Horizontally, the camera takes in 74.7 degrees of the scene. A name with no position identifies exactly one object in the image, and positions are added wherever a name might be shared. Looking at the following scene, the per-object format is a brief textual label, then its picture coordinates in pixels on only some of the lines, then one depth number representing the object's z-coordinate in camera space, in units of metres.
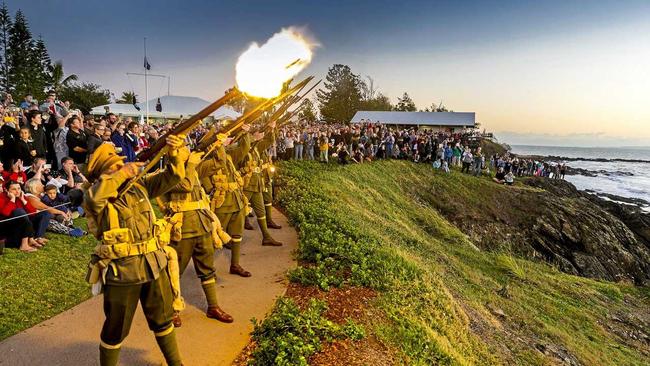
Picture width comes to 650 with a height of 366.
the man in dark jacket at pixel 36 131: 11.34
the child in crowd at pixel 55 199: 9.83
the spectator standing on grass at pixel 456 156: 35.55
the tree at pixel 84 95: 61.82
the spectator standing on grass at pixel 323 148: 25.39
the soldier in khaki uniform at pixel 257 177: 9.74
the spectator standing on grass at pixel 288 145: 23.56
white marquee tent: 34.84
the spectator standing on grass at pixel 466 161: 35.00
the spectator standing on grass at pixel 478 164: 35.25
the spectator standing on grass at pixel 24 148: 10.77
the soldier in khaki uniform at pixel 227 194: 7.54
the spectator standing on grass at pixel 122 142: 13.07
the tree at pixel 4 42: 59.31
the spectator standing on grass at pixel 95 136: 11.78
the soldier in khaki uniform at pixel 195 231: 5.87
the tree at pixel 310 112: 73.12
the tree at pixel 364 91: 96.06
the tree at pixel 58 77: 59.56
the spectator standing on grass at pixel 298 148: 24.11
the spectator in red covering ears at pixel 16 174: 9.45
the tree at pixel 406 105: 110.06
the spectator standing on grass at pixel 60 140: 12.12
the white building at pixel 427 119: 67.75
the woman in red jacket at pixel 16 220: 8.52
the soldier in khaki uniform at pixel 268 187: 11.33
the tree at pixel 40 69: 58.31
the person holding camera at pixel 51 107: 14.18
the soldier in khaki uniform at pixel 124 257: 4.25
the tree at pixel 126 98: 74.88
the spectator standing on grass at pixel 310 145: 24.98
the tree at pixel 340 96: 87.62
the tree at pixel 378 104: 90.88
